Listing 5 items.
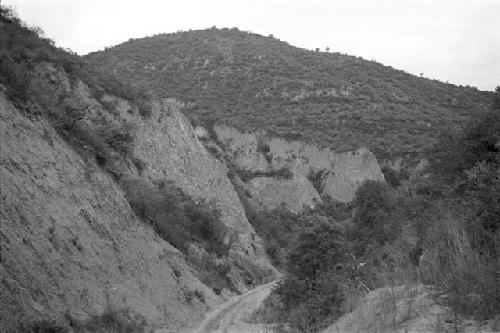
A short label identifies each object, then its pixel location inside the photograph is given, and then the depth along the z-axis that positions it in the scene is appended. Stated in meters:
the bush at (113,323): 12.53
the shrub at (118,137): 27.97
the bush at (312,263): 14.06
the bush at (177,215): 23.91
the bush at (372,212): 28.69
